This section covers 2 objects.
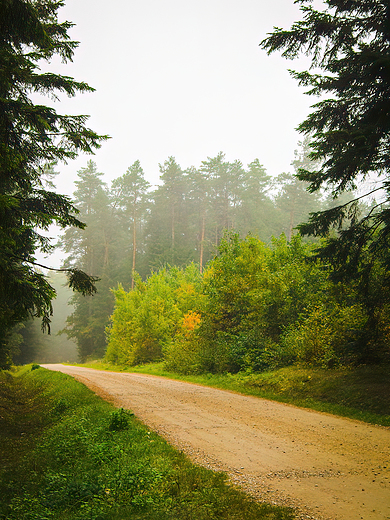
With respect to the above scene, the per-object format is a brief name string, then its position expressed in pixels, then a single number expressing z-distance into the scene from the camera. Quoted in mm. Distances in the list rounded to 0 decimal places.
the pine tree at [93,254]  47562
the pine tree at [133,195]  50469
